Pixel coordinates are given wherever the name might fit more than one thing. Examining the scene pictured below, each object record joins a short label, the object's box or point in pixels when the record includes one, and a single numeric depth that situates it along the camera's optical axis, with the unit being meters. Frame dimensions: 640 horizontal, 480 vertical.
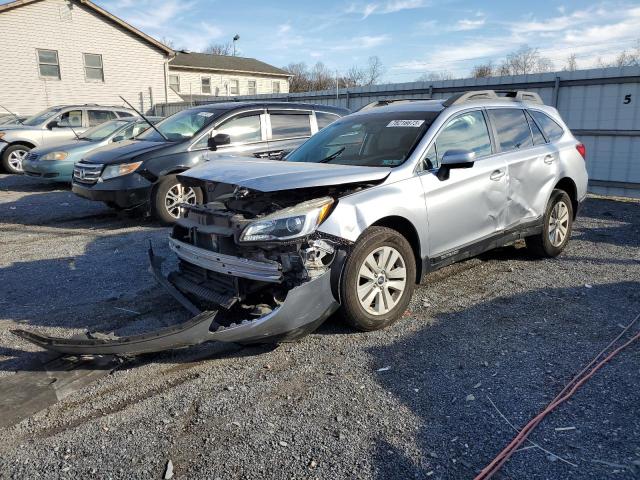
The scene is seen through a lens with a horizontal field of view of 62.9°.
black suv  7.74
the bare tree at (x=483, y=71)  44.12
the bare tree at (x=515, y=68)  44.09
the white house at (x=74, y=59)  22.39
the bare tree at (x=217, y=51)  73.32
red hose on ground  2.56
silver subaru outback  3.57
